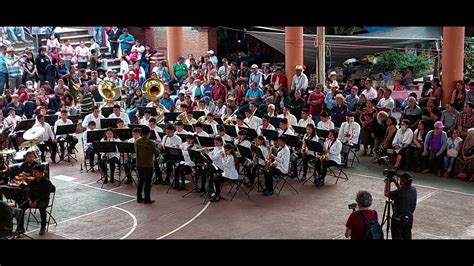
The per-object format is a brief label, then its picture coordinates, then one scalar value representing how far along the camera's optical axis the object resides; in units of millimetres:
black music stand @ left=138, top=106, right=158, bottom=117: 19969
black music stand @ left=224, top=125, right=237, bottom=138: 17375
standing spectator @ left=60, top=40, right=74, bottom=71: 26884
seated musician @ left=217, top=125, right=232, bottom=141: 16469
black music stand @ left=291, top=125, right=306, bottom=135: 17344
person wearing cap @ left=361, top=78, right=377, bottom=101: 19734
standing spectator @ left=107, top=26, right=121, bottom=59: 29109
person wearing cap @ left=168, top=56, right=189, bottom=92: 25547
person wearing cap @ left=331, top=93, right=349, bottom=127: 18938
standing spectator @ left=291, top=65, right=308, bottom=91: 21281
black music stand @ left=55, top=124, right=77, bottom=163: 18594
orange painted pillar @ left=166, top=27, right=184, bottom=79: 26641
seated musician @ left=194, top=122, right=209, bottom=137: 16703
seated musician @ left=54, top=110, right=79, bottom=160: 18781
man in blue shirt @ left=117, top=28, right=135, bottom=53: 29016
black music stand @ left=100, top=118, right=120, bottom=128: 18672
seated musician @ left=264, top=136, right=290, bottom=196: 15375
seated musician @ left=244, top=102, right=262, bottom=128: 18266
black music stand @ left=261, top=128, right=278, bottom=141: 16883
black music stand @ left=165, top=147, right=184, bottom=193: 15891
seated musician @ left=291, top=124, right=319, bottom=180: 16469
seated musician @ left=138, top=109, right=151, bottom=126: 18812
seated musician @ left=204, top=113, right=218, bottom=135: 18047
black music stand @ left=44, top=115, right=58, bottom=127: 19130
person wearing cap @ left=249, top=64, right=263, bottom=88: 22609
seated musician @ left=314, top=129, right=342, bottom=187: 16031
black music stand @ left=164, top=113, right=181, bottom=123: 19312
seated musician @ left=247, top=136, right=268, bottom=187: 15531
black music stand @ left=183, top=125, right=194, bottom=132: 17719
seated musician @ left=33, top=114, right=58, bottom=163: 18594
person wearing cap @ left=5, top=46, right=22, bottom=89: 24344
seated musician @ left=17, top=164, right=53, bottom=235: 13070
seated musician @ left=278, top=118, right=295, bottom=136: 16891
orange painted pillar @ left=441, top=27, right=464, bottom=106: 18047
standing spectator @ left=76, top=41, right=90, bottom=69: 27203
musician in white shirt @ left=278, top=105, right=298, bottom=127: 18250
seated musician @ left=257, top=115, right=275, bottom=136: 17328
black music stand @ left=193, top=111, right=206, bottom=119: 19406
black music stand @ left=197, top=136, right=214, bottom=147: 16094
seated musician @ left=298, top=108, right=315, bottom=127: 17906
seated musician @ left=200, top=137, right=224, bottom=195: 15281
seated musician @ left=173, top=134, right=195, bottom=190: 16016
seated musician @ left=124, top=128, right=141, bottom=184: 16766
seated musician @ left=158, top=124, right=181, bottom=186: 16422
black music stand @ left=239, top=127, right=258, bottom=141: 16875
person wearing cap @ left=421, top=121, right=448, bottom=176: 16359
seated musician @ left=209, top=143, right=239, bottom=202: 14984
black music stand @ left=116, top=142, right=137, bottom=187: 16031
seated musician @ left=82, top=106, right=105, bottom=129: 19109
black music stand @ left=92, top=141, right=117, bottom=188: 16312
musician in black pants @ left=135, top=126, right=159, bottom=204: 14938
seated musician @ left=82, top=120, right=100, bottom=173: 17797
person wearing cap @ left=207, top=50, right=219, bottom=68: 26109
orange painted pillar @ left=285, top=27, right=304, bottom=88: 21750
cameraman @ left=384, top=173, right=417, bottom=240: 10828
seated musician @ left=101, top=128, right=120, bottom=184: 16703
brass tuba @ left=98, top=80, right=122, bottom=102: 21609
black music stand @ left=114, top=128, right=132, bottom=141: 17391
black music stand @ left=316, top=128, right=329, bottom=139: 17000
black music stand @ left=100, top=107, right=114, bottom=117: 20016
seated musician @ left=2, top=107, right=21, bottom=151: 18828
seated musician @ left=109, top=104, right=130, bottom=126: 19078
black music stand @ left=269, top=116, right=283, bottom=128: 18047
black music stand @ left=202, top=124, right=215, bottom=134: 17766
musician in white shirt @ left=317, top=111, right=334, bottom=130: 17469
